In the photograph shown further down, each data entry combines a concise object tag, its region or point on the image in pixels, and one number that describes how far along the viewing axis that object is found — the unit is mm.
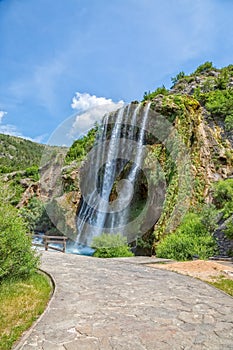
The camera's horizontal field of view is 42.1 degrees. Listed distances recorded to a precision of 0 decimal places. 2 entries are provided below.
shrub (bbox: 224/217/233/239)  11008
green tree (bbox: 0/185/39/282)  5664
